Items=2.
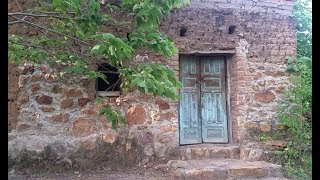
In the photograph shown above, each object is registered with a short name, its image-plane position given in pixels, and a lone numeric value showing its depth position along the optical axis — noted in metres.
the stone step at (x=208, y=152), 3.34
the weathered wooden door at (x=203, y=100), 3.63
